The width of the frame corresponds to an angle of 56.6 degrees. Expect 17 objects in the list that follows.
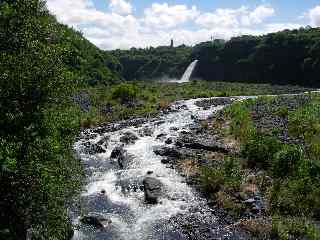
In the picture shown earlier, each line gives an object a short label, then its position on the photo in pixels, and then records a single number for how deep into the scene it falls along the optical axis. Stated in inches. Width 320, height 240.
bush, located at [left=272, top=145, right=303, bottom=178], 863.5
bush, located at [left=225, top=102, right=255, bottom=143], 1155.3
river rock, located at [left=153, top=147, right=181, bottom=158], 1099.4
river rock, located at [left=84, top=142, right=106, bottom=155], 1174.8
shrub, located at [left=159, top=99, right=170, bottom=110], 1873.6
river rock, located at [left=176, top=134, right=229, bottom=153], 1109.2
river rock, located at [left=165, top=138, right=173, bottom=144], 1234.0
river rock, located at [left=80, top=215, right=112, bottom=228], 729.3
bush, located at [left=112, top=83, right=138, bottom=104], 1961.3
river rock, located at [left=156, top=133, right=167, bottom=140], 1294.7
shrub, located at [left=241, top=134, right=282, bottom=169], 939.8
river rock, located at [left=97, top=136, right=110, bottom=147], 1241.2
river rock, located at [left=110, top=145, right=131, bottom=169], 1071.2
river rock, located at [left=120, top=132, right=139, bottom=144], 1270.3
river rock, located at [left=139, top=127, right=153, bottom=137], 1339.1
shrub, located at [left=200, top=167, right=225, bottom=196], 853.6
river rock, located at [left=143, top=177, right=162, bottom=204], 831.6
